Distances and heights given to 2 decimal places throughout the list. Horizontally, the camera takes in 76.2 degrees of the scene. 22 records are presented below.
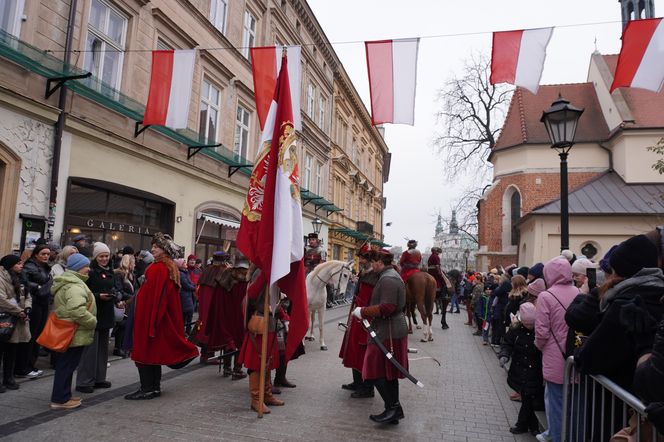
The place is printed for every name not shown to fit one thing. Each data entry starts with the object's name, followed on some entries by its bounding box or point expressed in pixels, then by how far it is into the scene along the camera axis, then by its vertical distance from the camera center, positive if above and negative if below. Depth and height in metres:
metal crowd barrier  2.23 -0.91
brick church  21.64 +6.36
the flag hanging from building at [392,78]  8.30 +3.72
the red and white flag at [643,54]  7.16 +3.82
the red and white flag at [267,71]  8.88 +4.02
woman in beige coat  5.12 -0.77
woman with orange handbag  4.64 -0.79
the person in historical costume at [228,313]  6.65 -0.88
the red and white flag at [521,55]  7.59 +3.92
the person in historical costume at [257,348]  4.86 -1.05
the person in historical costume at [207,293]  6.64 -0.57
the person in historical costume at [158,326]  5.07 -0.87
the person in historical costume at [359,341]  5.50 -1.01
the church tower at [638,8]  29.83 +19.13
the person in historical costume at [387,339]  4.57 -0.81
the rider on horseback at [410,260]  10.89 +0.16
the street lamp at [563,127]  6.57 +2.30
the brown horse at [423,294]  10.71 -0.71
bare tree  32.09 +12.28
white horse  9.44 -0.45
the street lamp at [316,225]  21.94 +1.95
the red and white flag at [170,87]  9.76 +3.87
